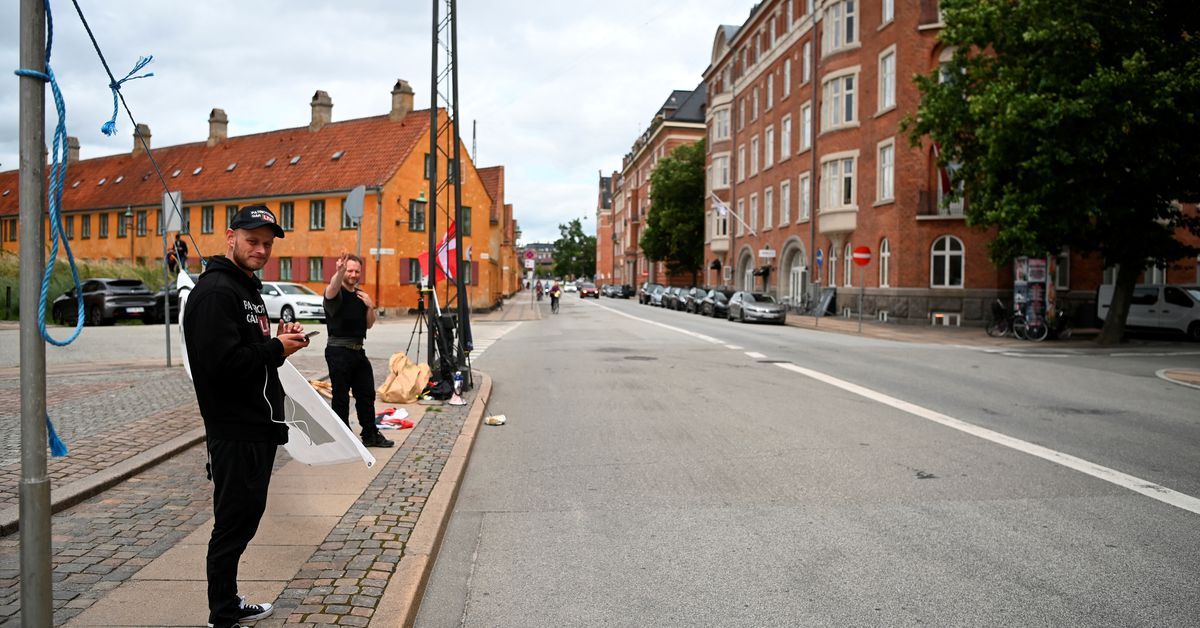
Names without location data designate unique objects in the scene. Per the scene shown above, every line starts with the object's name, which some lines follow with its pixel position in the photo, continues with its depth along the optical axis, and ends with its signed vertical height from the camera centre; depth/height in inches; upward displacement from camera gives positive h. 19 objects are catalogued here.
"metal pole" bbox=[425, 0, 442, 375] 445.0 +57.8
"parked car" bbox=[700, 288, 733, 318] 1617.9 -32.5
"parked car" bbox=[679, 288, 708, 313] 1820.9 -28.4
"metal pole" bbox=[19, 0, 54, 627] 112.8 -7.9
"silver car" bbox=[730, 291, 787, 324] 1350.9 -34.7
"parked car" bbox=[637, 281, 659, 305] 2558.6 -17.0
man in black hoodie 134.2 -16.6
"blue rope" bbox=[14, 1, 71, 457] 114.0 +13.6
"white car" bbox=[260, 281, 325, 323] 1194.6 -23.1
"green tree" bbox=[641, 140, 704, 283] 2743.6 +265.6
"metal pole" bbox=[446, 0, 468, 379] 437.7 +47.6
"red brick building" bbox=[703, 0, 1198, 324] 1291.8 +195.4
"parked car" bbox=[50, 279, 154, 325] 1036.5 -21.9
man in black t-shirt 288.7 -22.2
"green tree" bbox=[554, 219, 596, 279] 6486.2 +249.3
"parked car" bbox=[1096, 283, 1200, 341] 1000.9 -24.9
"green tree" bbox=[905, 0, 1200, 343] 772.6 +147.6
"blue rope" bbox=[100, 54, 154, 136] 136.4 +31.9
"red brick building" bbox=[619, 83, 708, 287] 3235.7 +517.9
